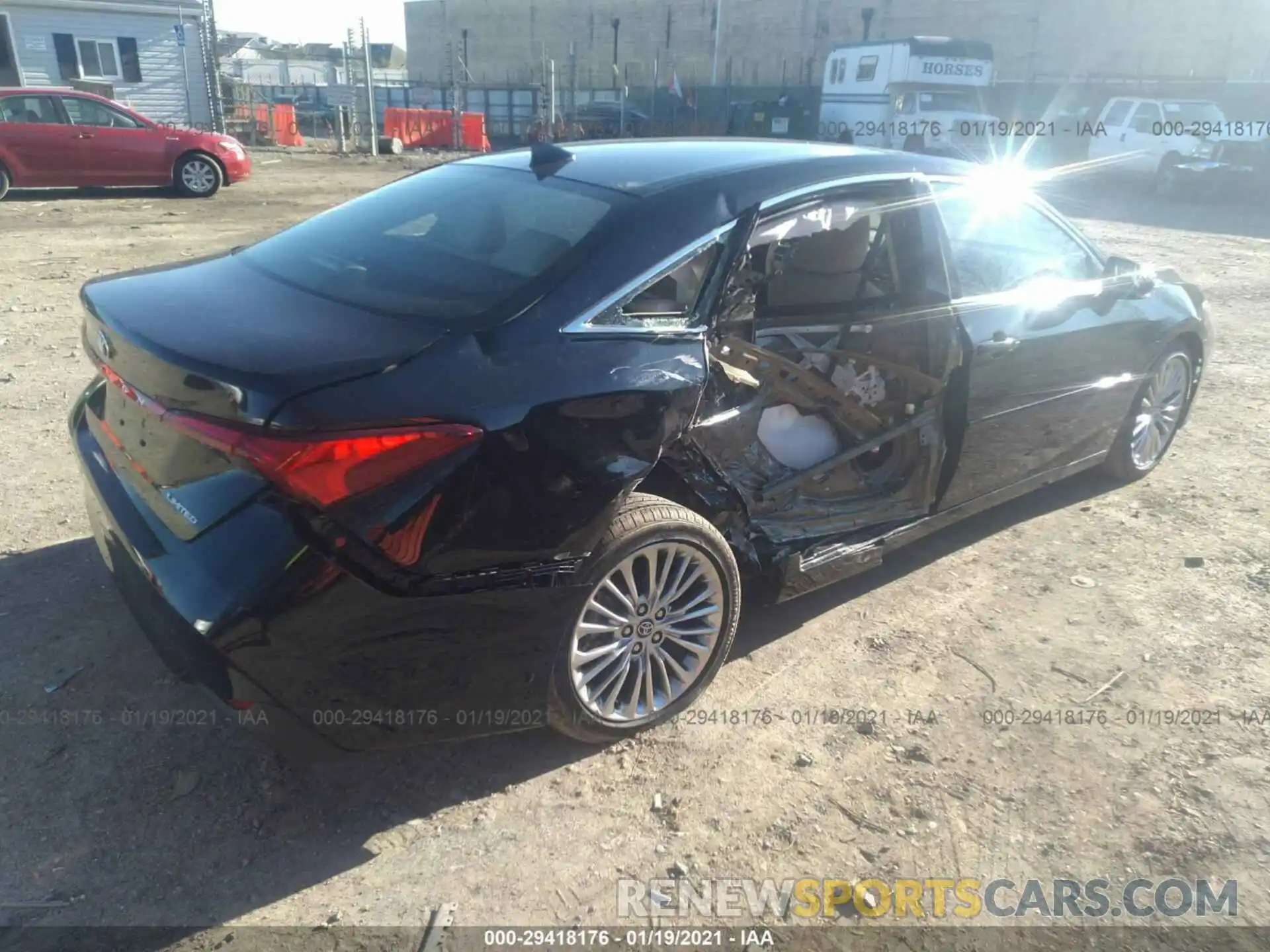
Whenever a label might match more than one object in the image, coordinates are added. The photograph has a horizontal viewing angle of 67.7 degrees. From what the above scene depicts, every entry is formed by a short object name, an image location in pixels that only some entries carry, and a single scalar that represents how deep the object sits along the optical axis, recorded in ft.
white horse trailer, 74.38
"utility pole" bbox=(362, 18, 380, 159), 78.38
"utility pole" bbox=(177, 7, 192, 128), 80.48
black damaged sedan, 7.27
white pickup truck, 62.75
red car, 42.98
